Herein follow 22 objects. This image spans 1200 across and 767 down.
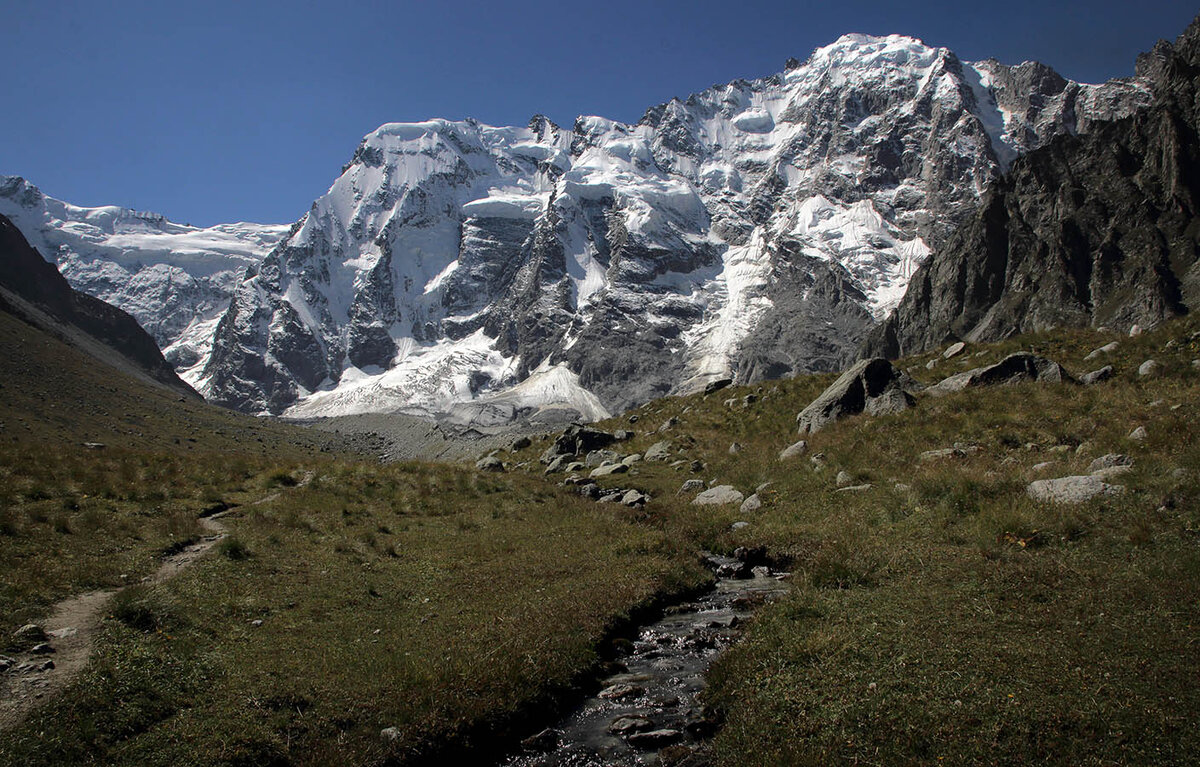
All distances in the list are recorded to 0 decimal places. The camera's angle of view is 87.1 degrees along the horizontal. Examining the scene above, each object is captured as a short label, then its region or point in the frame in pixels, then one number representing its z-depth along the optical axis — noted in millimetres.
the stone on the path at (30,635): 11078
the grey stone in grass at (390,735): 10094
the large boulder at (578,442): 45000
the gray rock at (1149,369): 21938
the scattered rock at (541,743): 10953
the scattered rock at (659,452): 37609
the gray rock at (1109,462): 16039
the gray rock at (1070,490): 14992
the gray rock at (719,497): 26312
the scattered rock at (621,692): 12461
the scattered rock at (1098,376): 23703
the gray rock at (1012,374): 25141
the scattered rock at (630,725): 11188
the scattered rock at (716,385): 50175
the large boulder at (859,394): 29305
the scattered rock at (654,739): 10750
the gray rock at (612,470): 37125
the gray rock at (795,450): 27720
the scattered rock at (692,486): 29859
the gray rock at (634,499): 28969
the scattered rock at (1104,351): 26750
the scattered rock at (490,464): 43562
